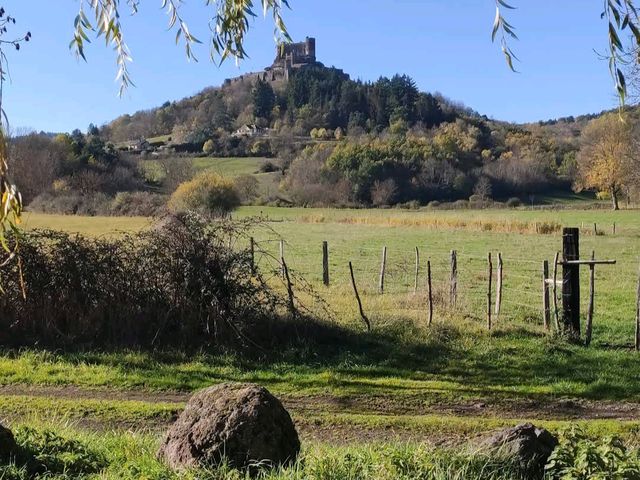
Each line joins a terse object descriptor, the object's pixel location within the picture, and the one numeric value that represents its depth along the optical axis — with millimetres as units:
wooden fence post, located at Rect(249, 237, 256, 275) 12234
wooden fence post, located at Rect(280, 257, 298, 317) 12172
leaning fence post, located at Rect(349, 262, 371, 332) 12517
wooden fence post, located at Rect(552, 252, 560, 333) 12723
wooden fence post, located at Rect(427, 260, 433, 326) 12625
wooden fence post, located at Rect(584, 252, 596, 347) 12273
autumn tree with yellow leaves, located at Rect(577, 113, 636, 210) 53531
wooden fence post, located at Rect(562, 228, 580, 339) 12680
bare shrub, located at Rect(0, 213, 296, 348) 11641
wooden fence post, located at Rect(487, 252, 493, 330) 12758
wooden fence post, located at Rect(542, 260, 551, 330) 13055
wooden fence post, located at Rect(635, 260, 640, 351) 11883
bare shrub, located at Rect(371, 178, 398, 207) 91062
